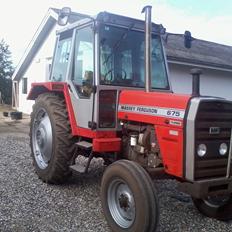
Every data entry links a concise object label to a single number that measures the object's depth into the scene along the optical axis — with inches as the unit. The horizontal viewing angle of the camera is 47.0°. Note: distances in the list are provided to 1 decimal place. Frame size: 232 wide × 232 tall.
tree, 800.9
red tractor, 111.5
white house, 421.8
